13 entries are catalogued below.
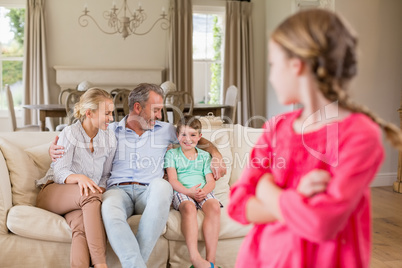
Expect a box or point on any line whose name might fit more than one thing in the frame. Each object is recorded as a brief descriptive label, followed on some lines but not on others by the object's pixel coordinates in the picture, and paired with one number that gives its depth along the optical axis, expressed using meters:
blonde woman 2.12
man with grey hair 2.19
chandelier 6.55
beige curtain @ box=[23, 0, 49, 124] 6.34
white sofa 2.25
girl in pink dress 0.68
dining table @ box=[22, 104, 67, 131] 4.74
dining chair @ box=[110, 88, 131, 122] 4.54
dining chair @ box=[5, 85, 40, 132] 5.07
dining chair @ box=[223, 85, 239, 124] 5.38
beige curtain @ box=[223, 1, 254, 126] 6.96
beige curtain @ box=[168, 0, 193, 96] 6.68
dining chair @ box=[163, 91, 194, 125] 4.62
